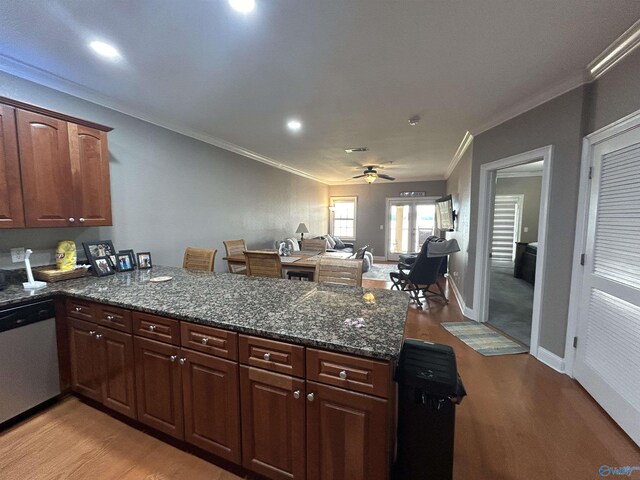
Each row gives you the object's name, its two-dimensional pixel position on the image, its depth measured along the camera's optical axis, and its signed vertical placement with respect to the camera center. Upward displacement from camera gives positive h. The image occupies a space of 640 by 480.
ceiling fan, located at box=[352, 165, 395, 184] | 5.88 +1.02
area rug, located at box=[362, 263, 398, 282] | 6.25 -1.35
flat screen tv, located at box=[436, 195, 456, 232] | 5.55 +0.15
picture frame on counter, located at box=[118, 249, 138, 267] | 2.78 -0.40
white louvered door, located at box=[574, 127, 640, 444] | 1.78 -0.49
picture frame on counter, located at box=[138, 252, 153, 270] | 2.85 -0.45
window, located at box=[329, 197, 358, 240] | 9.30 +0.10
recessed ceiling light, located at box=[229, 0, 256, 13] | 1.50 +1.23
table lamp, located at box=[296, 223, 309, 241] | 6.36 -0.23
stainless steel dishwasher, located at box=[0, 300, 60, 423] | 1.74 -0.97
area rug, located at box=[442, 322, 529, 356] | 2.89 -1.41
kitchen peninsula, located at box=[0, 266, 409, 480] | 1.15 -0.77
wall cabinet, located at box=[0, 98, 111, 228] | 1.95 +0.39
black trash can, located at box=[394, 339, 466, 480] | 1.20 -0.91
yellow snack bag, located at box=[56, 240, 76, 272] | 2.34 -0.34
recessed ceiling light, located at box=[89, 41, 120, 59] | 1.91 +1.26
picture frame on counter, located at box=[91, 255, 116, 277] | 2.44 -0.45
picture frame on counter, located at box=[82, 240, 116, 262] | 2.47 -0.30
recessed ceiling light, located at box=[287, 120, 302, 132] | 3.44 +1.27
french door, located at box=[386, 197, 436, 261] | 8.48 -0.12
